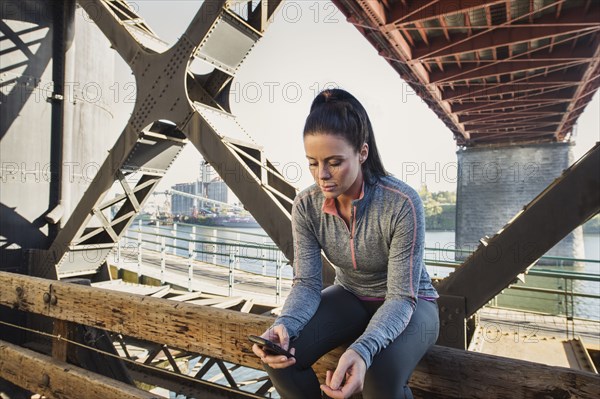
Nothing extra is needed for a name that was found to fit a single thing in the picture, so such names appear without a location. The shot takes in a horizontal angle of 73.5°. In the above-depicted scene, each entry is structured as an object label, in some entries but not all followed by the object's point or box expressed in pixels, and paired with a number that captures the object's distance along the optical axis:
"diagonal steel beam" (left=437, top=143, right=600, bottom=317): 2.03
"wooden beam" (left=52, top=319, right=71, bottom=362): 2.66
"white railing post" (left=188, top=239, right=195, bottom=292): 7.89
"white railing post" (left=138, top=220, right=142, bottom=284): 9.43
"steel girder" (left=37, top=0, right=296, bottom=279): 3.29
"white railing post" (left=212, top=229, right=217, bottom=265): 8.79
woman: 1.30
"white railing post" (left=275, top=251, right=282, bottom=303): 7.32
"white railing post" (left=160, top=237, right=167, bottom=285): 8.54
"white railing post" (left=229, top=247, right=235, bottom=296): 7.55
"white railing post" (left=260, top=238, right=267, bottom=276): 8.87
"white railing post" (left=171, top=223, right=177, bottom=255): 10.04
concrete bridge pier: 22.28
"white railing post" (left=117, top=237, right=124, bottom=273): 10.40
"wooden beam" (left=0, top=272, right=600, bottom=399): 1.36
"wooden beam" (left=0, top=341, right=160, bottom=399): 2.27
